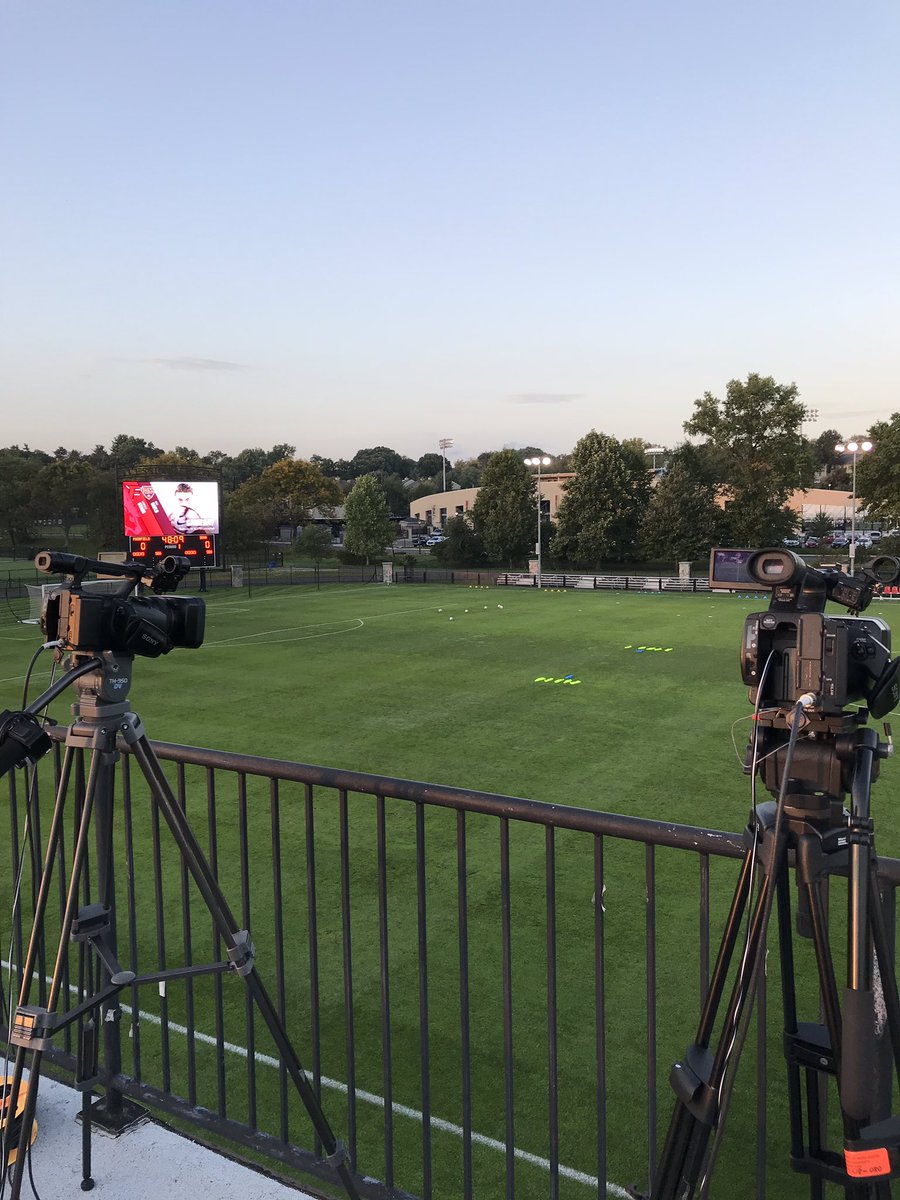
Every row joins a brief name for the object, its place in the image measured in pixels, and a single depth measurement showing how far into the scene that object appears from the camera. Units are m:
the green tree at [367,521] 67.31
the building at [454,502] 72.58
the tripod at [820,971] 1.65
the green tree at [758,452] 59.44
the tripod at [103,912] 2.32
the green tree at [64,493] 62.88
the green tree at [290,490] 96.86
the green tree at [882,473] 57.31
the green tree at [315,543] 69.31
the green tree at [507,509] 62.53
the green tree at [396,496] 115.06
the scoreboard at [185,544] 34.69
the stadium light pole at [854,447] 42.66
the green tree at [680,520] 56.78
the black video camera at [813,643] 1.79
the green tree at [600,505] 59.38
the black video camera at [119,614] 2.34
